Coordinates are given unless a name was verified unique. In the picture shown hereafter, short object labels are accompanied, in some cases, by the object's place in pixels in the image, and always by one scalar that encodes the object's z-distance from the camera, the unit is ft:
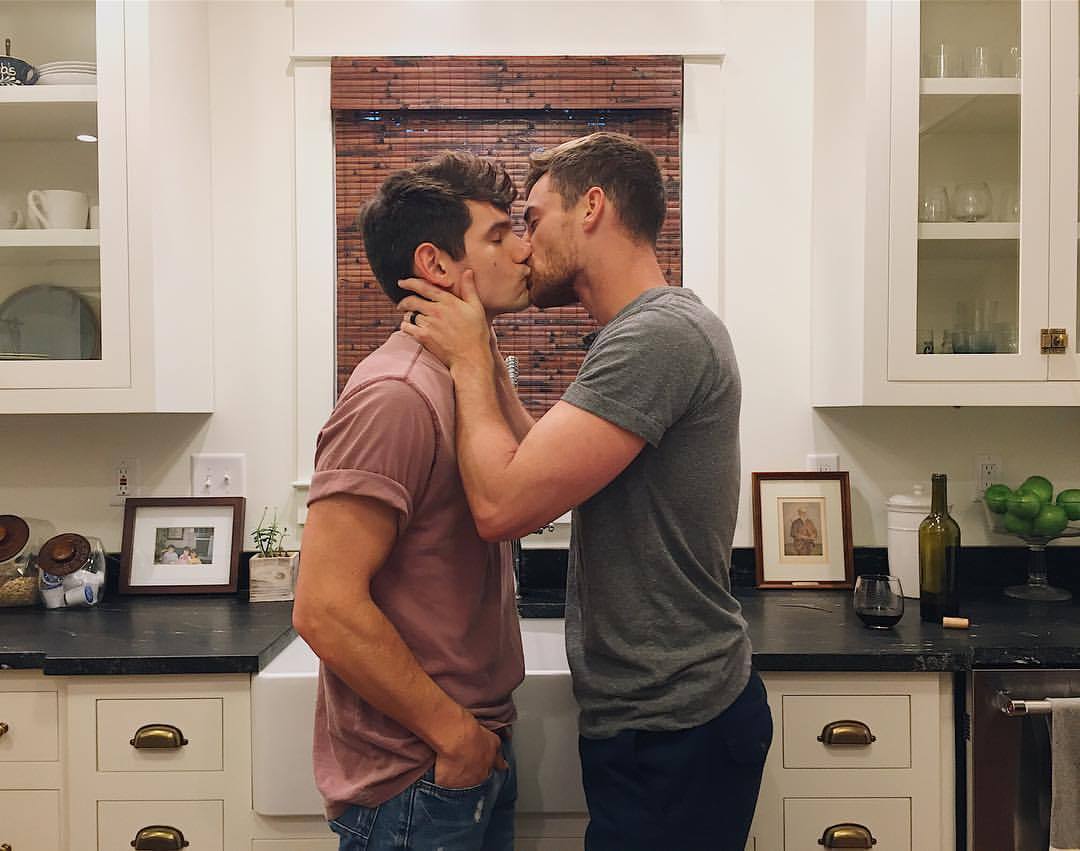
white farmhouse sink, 5.18
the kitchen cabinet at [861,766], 5.34
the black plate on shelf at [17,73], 6.43
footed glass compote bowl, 6.96
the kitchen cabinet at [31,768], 5.33
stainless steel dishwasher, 5.24
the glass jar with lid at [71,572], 6.76
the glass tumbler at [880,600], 5.75
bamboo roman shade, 7.29
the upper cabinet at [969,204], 6.30
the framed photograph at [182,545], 7.23
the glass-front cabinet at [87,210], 6.25
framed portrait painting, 7.26
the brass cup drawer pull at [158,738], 5.22
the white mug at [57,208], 6.36
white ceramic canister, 7.02
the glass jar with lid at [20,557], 6.73
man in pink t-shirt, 3.41
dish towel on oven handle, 5.12
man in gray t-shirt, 3.76
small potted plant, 7.03
